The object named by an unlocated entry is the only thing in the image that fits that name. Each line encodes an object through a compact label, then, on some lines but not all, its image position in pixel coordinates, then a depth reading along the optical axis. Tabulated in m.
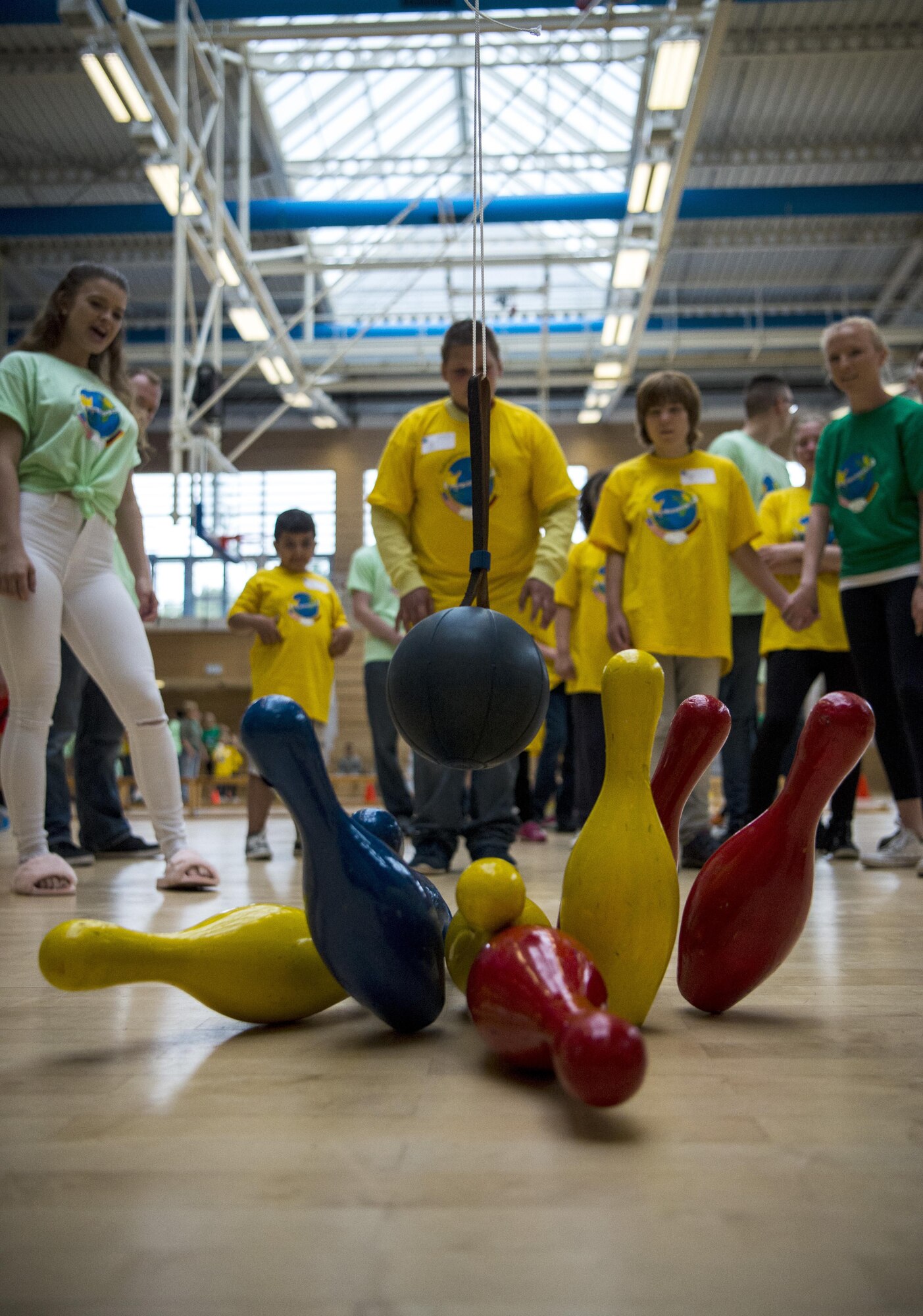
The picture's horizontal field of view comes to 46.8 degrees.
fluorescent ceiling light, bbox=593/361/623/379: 11.92
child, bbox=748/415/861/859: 3.33
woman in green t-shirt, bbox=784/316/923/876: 3.02
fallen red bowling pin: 0.75
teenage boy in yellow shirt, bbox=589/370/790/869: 3.05
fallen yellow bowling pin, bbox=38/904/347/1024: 1.06
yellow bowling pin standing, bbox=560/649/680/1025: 1.09
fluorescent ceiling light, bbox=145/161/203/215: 6.83
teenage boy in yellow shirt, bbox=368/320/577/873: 2.78
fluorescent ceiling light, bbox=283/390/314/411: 11.33
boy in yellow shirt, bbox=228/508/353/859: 3.94
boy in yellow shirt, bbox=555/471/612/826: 4.02
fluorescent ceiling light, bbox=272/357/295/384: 10.74
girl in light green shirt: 2.54
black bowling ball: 1.31
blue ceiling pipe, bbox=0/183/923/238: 9.21
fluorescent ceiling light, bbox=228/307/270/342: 9.17
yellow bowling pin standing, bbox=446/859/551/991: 1.06
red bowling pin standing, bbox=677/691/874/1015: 1.17
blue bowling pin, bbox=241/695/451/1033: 1.04
